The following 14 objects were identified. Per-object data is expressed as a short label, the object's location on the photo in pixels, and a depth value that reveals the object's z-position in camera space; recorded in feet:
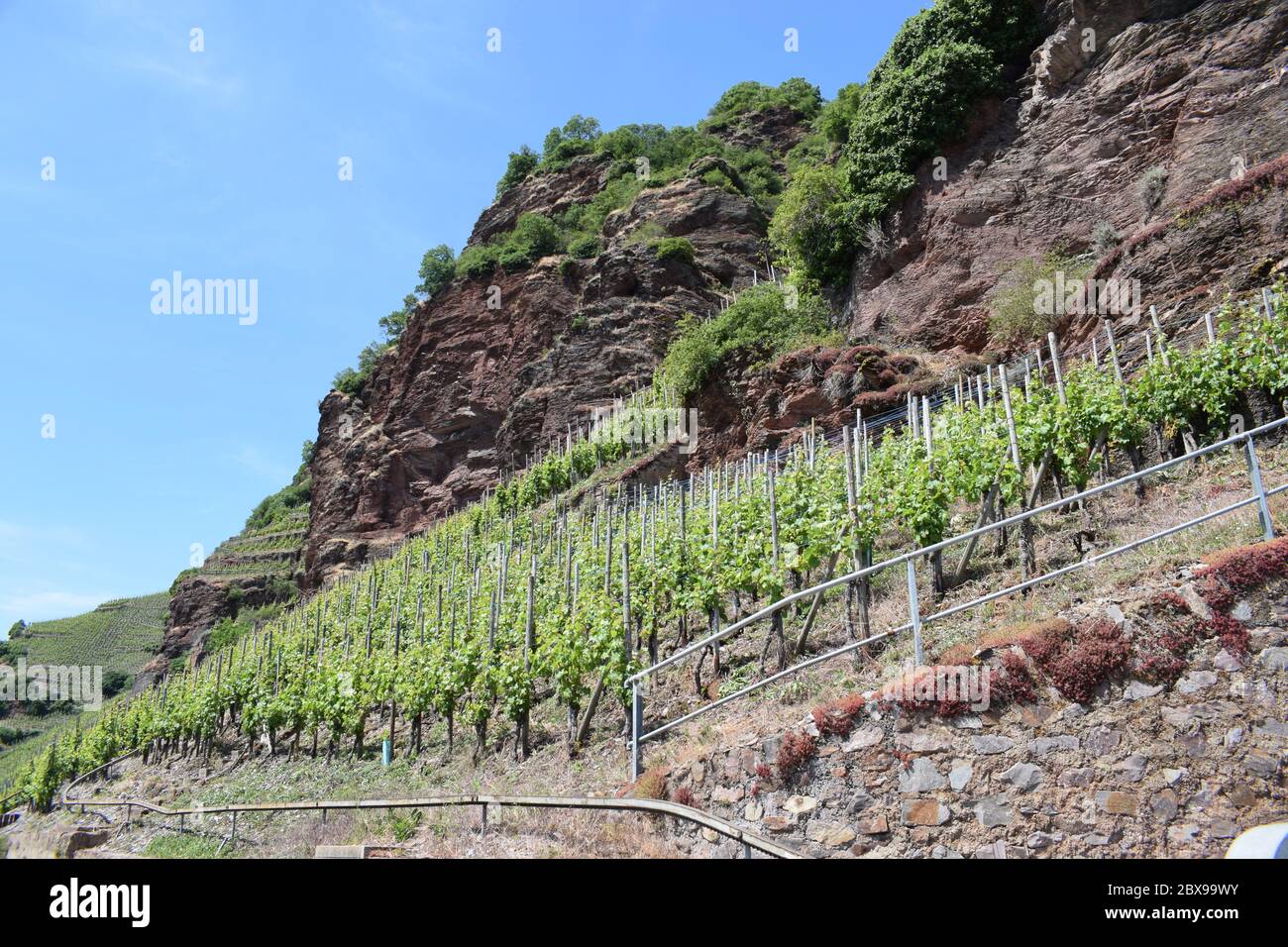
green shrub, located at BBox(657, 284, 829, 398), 85.20
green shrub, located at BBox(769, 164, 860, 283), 91.08
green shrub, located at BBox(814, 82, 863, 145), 122.56
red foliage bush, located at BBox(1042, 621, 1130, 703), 19.83
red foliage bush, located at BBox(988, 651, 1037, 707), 20.17
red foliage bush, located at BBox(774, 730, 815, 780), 21.56
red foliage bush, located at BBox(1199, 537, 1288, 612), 19.94
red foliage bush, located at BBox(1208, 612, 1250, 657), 19.21
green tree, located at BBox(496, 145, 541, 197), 196.44
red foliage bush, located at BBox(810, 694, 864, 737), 21.54
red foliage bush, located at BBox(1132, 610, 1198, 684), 19.47
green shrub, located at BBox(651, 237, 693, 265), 126.62
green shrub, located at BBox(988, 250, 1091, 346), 65.24
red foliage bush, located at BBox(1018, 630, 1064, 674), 20.51
